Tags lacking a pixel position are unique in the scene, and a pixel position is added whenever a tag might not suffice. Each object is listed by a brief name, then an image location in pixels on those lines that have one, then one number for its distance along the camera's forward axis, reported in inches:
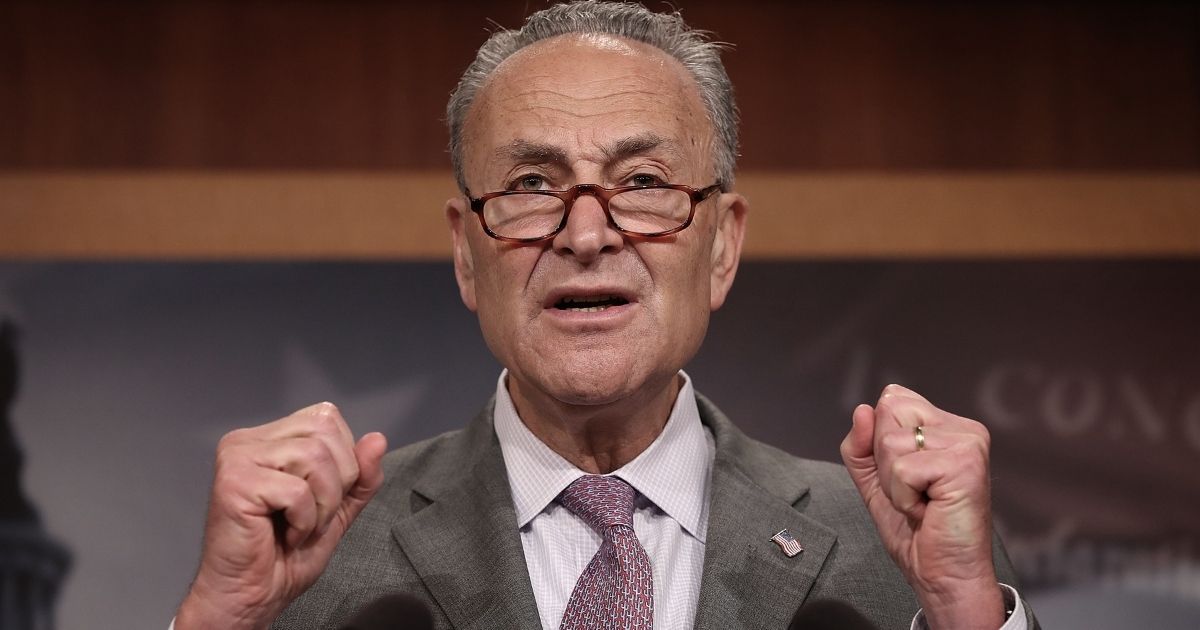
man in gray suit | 67.4
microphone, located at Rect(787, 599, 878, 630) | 70.7
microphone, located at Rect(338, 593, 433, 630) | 70.4
